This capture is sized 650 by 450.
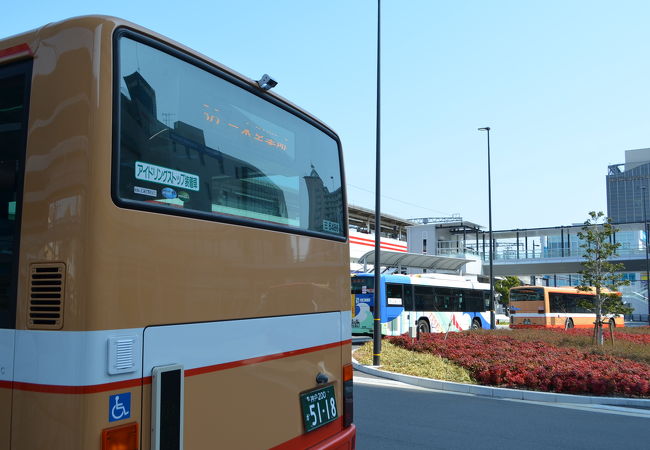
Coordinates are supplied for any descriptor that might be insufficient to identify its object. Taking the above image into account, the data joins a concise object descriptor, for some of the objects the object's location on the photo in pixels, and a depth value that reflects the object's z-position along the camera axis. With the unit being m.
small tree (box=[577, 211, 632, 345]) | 18.47
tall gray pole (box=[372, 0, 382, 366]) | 14.87
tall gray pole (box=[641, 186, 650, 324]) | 48.79
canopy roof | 27.80
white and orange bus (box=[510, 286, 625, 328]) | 35.19
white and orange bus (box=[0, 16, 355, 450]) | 2.37
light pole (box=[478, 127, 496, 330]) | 31.02
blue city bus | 24.27
